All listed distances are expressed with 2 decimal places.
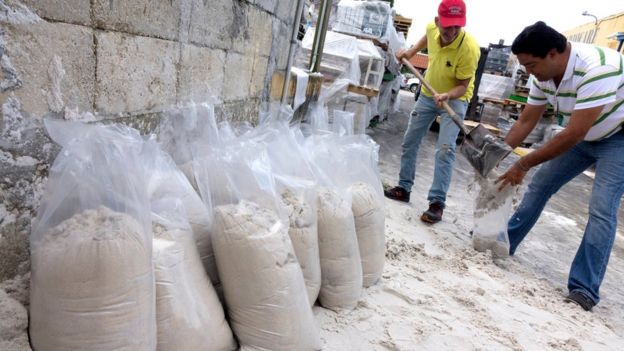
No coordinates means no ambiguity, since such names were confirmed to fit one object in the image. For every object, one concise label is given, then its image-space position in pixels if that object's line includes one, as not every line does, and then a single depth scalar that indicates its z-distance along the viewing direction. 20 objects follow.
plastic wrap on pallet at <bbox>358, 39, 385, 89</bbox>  6.81
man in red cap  3.15
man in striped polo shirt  2.24
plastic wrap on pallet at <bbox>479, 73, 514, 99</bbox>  10.88
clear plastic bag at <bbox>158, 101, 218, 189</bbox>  1.68
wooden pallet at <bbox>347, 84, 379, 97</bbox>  5.63
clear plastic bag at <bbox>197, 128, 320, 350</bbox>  1.29
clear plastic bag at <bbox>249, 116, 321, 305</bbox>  1.57
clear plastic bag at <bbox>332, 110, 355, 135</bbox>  2.54
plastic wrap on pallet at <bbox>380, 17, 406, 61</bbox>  7.59
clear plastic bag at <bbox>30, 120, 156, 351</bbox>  0.96
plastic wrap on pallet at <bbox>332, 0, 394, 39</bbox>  7.46
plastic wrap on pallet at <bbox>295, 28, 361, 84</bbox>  6.46
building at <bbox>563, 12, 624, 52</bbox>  16.12
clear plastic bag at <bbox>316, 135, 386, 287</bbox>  1.97
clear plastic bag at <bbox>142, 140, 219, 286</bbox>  1.28
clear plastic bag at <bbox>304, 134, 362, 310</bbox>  1.74
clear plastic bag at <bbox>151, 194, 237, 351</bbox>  1.16
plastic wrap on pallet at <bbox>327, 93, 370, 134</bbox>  5.89
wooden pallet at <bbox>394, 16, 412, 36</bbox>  10.72
